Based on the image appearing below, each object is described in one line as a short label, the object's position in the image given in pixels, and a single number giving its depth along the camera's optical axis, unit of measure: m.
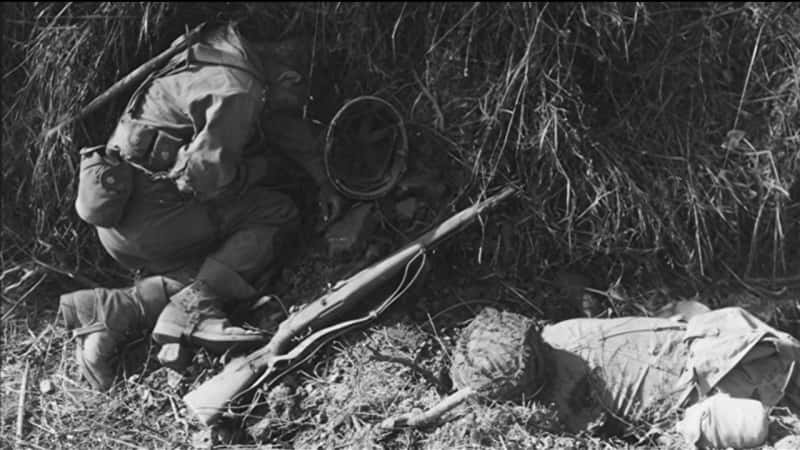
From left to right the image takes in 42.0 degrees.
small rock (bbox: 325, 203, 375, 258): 4.48
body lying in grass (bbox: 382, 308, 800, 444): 3.78
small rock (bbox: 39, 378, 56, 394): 4.61
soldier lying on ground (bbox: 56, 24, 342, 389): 4.32
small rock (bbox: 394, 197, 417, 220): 4.54
